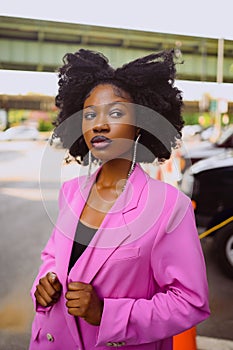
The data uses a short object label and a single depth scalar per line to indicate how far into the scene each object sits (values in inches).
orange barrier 84.5
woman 39.5
